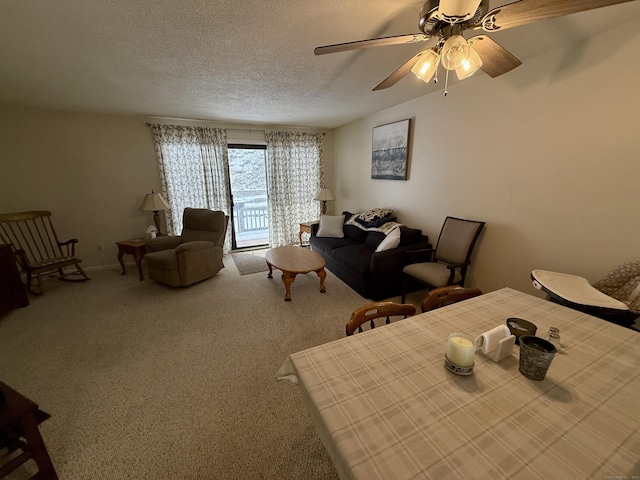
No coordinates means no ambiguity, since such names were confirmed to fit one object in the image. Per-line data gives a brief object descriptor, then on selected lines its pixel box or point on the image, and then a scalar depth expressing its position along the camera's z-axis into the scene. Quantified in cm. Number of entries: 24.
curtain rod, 450
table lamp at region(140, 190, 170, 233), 379
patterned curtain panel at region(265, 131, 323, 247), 485
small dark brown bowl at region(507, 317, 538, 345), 104
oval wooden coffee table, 300
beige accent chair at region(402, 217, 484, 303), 253
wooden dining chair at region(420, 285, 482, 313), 142
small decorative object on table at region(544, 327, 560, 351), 101
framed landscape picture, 348
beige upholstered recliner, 325
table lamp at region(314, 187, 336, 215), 473
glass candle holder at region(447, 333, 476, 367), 86
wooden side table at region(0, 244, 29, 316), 263
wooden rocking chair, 309
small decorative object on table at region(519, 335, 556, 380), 82
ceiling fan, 102
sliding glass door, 480
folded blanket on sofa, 346
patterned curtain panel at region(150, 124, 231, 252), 410
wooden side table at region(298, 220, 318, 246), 476
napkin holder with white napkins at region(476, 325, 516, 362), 92
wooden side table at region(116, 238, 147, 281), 356
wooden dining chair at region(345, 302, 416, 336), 118
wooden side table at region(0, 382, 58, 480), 107
